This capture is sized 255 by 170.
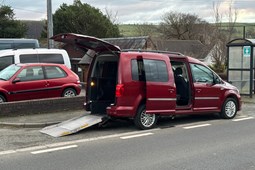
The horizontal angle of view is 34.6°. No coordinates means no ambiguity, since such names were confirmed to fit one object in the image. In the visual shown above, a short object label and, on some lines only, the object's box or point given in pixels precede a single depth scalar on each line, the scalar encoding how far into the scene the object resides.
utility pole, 20.53
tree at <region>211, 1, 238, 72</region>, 35.49
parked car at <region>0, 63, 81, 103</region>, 12.97
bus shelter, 17.42
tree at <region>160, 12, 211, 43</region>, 64.25
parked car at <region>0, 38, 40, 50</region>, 24.61
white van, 17.39
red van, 9.59
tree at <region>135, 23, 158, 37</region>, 64.50
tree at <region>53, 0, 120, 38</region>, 51.44
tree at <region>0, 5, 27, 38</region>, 44.47
